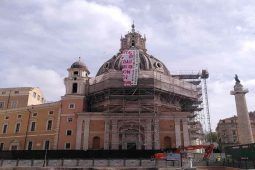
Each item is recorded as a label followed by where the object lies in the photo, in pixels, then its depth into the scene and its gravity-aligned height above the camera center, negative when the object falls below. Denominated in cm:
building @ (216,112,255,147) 7612 +878
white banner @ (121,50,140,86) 4431 +1516
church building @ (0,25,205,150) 4219 +785
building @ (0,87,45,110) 5347 +1210
